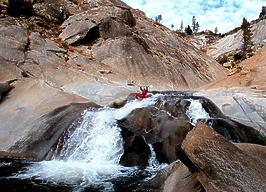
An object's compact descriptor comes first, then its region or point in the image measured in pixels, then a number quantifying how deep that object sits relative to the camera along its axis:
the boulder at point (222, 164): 5.79
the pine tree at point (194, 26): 101.61
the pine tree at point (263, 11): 80.87
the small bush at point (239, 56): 45.61
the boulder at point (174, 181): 6.72
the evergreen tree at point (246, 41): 48.67
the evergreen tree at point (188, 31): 83.04
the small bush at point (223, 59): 47.48
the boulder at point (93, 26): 23.70
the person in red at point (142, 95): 15.20
